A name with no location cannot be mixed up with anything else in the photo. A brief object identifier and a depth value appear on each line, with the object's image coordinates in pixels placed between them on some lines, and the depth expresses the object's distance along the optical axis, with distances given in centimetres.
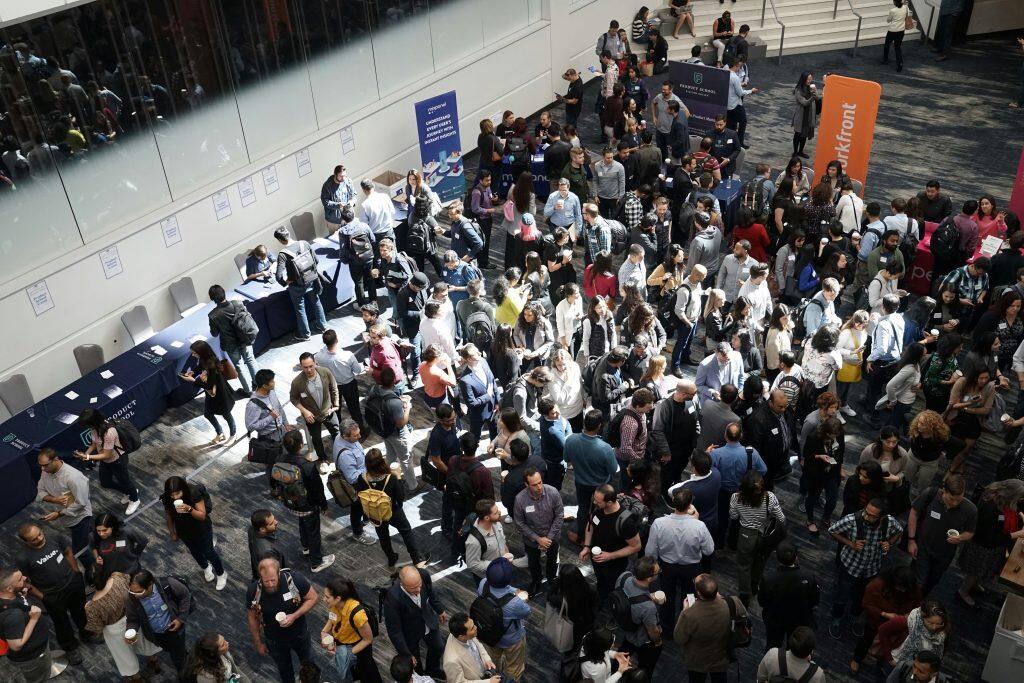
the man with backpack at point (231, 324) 991
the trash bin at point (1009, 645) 671
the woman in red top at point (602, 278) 995
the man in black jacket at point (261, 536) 671
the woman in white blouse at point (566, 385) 836
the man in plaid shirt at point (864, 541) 689
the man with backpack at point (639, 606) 628
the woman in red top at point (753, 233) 1061
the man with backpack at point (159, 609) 662
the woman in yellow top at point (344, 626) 620
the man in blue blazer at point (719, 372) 830
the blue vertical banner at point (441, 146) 1338
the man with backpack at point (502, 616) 621
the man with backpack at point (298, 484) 756
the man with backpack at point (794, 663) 579
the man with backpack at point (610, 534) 688
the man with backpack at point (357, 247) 1130
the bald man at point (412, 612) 629
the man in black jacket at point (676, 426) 793
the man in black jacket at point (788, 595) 648
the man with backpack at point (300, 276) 1084
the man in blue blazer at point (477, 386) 852
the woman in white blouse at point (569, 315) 930
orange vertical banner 1242
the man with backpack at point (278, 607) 638
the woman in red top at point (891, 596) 646
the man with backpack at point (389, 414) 817
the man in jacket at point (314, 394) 877
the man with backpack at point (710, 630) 620
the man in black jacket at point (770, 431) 773
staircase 1856
